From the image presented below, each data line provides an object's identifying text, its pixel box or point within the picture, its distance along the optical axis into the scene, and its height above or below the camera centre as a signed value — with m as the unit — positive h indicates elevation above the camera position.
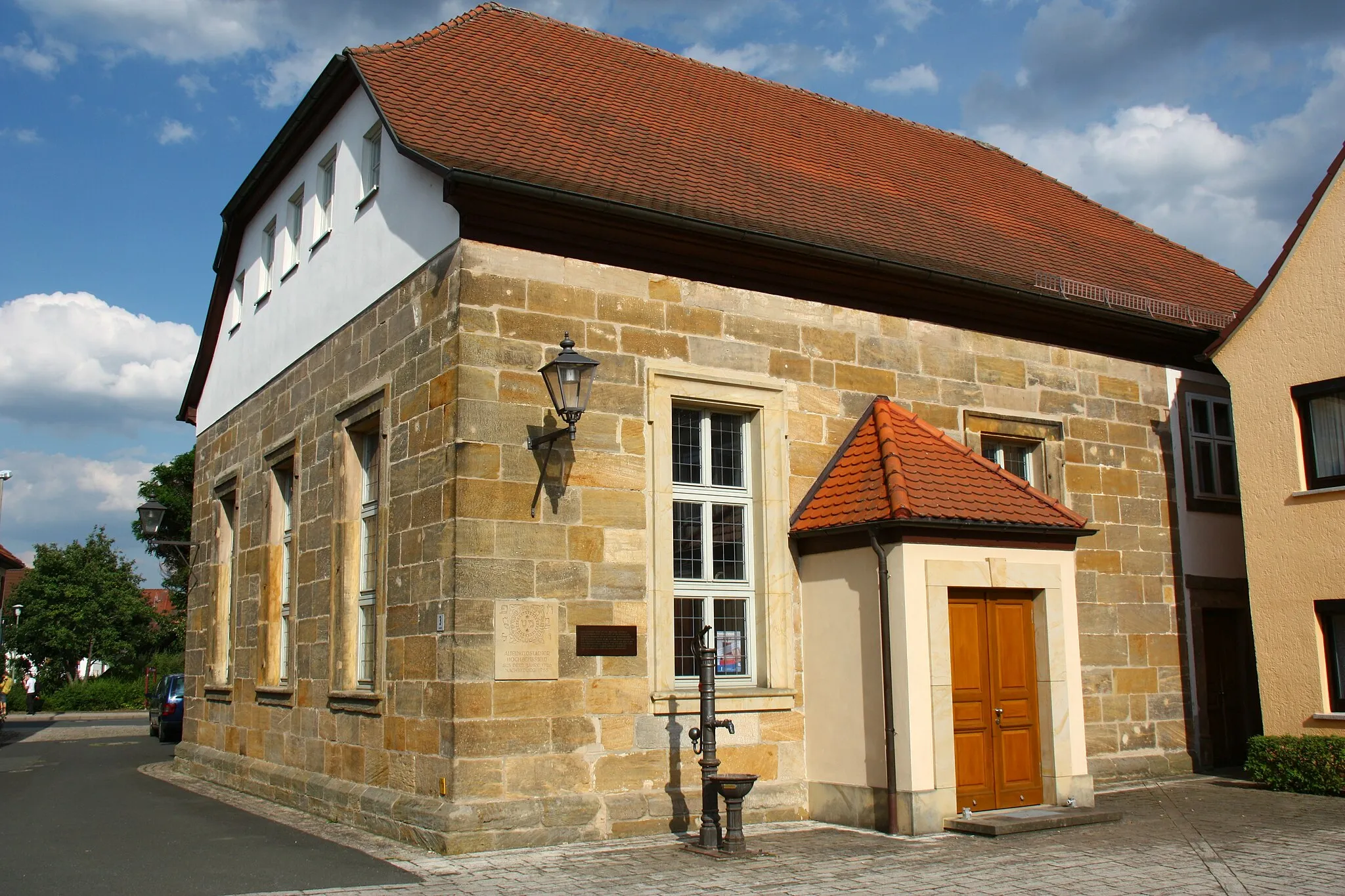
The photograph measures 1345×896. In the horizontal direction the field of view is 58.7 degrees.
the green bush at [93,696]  46.59 -1.89
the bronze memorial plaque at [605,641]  10.16 -0.02
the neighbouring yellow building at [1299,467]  12.95 +1.80
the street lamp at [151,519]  18.83 +2.02
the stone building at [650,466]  10.03 +1.67
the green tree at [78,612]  52.03 +1.54
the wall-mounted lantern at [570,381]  9.71 +2.10
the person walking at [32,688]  43.97 -1.58
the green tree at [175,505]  49.81 +5.85
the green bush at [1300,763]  12.23 -1.40
